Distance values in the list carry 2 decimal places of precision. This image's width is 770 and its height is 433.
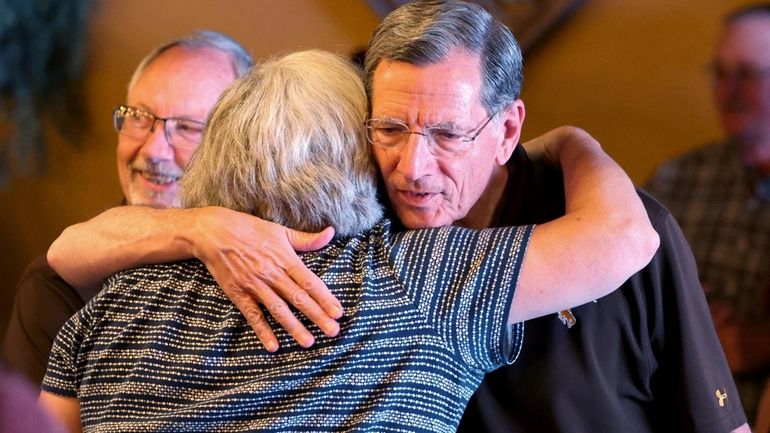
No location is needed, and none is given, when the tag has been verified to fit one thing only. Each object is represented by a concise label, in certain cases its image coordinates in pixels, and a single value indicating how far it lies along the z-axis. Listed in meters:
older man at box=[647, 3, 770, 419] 5.13
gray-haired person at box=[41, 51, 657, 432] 3.00
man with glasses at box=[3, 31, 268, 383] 4.89
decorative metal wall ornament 5.49
